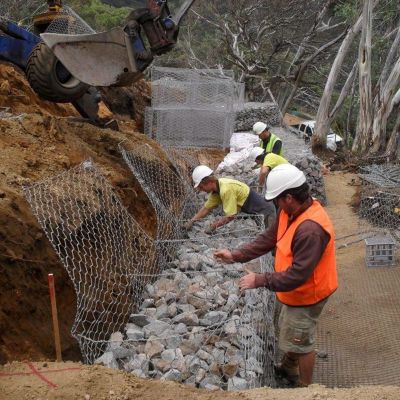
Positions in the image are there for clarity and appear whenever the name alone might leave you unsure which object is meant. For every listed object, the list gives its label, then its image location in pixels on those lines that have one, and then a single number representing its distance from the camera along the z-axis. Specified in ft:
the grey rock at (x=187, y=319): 15.12
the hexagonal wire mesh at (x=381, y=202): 27.78
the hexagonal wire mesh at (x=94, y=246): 14.11
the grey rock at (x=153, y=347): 13.69
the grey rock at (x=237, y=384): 12.23
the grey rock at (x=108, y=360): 13.06
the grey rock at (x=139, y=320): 15.53
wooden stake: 11.10
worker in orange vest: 11.55
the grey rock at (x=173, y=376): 12.65
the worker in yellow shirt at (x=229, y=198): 19.44
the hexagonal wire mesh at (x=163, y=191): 20.67
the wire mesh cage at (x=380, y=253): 24.67
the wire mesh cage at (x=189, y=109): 36.58
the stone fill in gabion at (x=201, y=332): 12.98
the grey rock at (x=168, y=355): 13.41
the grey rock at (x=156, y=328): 14.84
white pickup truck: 72.48
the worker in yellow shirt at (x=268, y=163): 24.13
